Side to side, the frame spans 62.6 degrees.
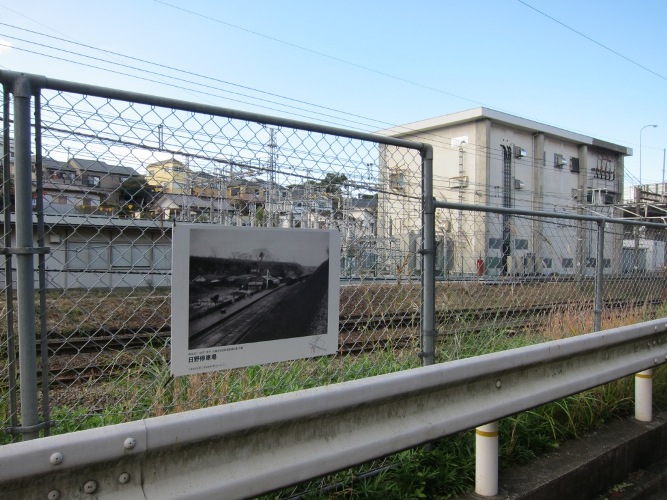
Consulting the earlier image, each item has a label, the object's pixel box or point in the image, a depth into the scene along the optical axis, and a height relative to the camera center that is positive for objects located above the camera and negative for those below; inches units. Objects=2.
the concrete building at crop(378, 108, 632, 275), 1249.4 +205.6
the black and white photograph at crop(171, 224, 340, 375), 93.1 -9.4
